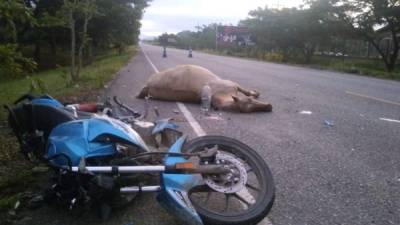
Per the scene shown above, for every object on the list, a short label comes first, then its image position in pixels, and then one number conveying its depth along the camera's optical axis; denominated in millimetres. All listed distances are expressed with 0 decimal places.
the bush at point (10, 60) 4539
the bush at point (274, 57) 43388
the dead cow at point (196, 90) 8141
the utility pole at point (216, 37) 82025
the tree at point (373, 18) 31484
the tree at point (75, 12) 11784
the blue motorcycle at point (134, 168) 2969
